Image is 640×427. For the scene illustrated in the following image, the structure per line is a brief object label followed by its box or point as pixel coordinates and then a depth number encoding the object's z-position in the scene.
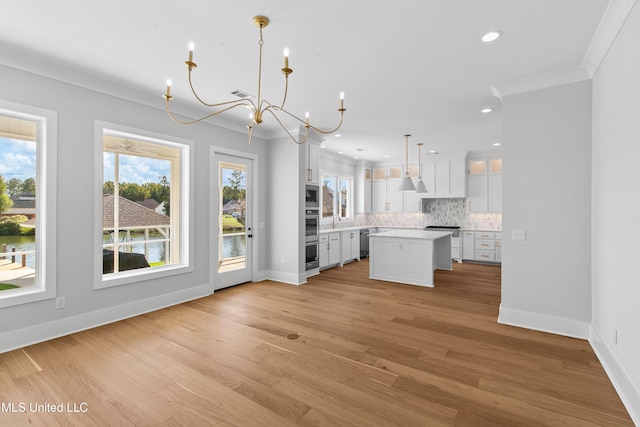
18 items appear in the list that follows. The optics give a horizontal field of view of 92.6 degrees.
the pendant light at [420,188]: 6.68
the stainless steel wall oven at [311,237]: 5.73
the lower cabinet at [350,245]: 7.33
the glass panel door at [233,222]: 4.91
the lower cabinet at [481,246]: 7.16
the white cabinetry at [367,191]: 8.87
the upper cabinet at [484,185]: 7.43
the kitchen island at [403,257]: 5.27
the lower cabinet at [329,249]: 6.55
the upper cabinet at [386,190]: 8.73
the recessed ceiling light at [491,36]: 2.46
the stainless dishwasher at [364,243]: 8.29
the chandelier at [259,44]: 1.93
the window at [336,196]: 7.88
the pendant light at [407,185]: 6.13
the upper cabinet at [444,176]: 7.69
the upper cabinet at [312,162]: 5.64
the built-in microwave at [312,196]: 5.71
